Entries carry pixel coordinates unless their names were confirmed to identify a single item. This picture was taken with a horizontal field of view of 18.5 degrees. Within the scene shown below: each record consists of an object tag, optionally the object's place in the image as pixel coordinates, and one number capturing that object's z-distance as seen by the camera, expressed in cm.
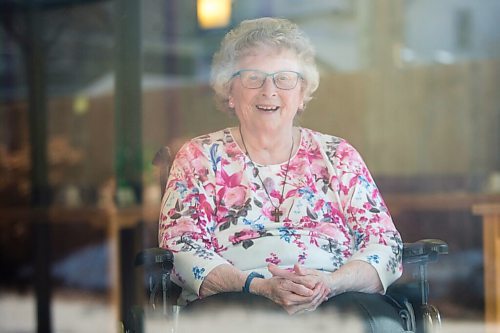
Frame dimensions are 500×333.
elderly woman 293
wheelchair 298
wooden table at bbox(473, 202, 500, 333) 360
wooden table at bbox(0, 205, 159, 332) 596
